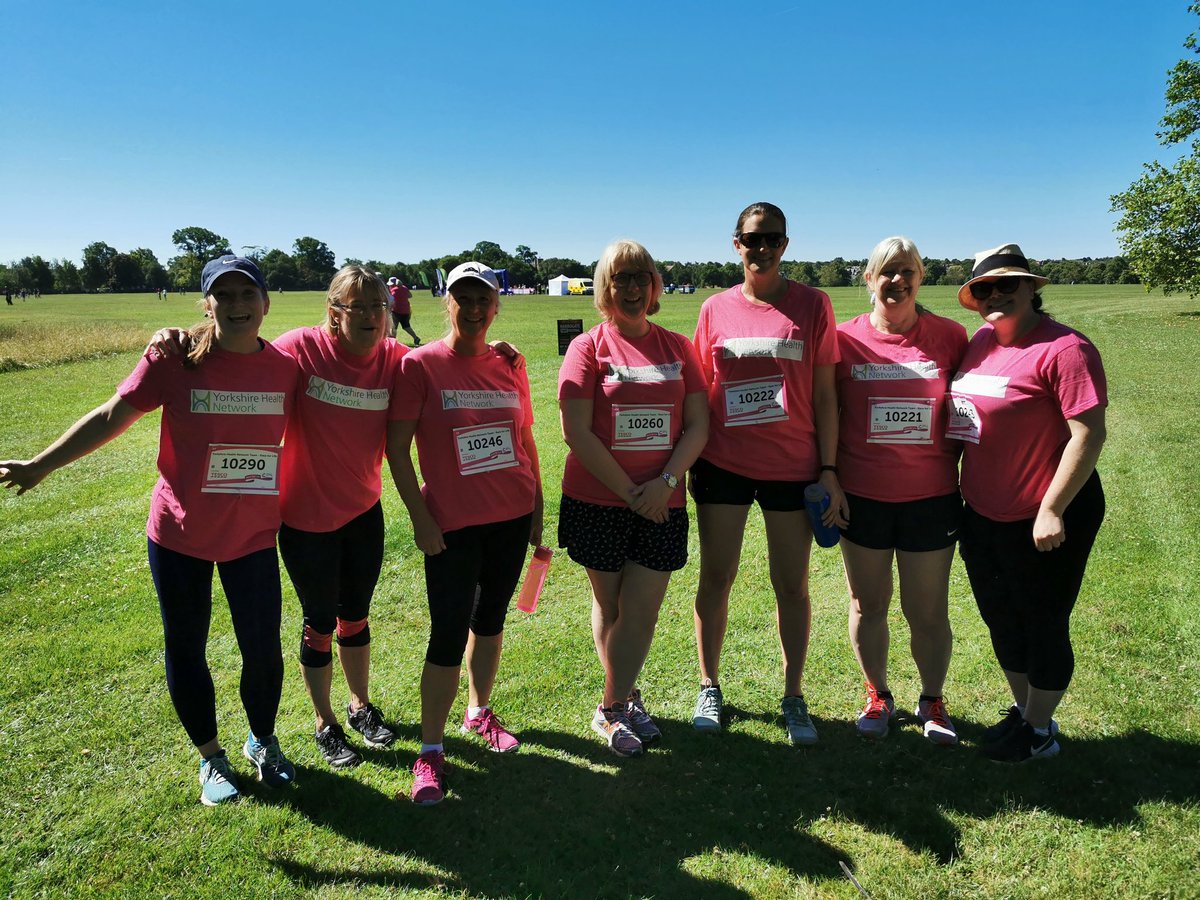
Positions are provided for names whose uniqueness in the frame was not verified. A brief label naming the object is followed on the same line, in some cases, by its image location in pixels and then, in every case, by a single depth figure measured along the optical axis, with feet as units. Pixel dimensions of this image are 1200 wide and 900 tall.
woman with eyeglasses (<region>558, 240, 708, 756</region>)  10.11
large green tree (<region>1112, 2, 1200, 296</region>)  80.43
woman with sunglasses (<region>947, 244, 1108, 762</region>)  9.41
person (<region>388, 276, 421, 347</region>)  53.78
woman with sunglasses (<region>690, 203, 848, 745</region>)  10.53
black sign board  32.05
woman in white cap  9.61
